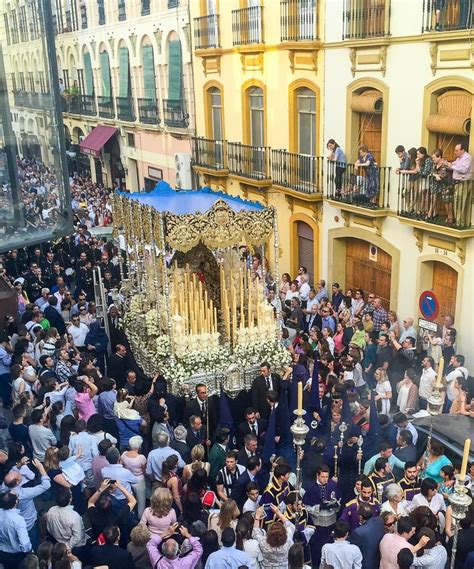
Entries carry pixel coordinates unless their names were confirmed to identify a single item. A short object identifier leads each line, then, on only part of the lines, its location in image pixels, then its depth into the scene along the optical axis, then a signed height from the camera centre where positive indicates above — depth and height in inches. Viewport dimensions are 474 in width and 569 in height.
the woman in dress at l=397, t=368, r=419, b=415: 376.8 -184.7
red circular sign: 475.2 -174.4
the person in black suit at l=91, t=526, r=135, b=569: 228.2 -160.4
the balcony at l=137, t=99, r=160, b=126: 961.5 -71.7
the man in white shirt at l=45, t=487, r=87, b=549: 249.1 -163.7
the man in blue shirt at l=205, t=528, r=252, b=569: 225.1 -160.8
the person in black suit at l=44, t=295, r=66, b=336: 495.8 -180.7
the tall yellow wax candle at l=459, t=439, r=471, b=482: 207.3 -123.4
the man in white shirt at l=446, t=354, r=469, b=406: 380.4 -179.7
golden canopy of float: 430.6 -156.7
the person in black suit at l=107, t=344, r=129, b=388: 424.5 -185.2
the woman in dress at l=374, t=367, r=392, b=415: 373.1 -181.0
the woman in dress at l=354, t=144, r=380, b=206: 524.1 -92.2
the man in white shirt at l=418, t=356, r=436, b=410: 375.6 -177.8
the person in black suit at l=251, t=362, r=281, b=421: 390.2 -187.6
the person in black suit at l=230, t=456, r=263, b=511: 279.6 -170.3
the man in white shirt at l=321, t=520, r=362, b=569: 228.2 -162.7
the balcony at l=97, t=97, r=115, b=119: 1129.4 -74.2
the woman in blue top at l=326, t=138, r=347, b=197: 567.8 -85.0
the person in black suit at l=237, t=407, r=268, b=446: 339.6 -180.9
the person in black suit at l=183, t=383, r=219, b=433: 358.3 -182.4
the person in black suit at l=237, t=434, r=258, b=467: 303.3 -172.8
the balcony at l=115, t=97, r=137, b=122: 1043.9 -72.1
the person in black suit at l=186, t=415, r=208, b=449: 316.5 -172.9
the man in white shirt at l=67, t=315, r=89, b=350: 465.4 -179.0
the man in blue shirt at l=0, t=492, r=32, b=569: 246.2 -165.2
